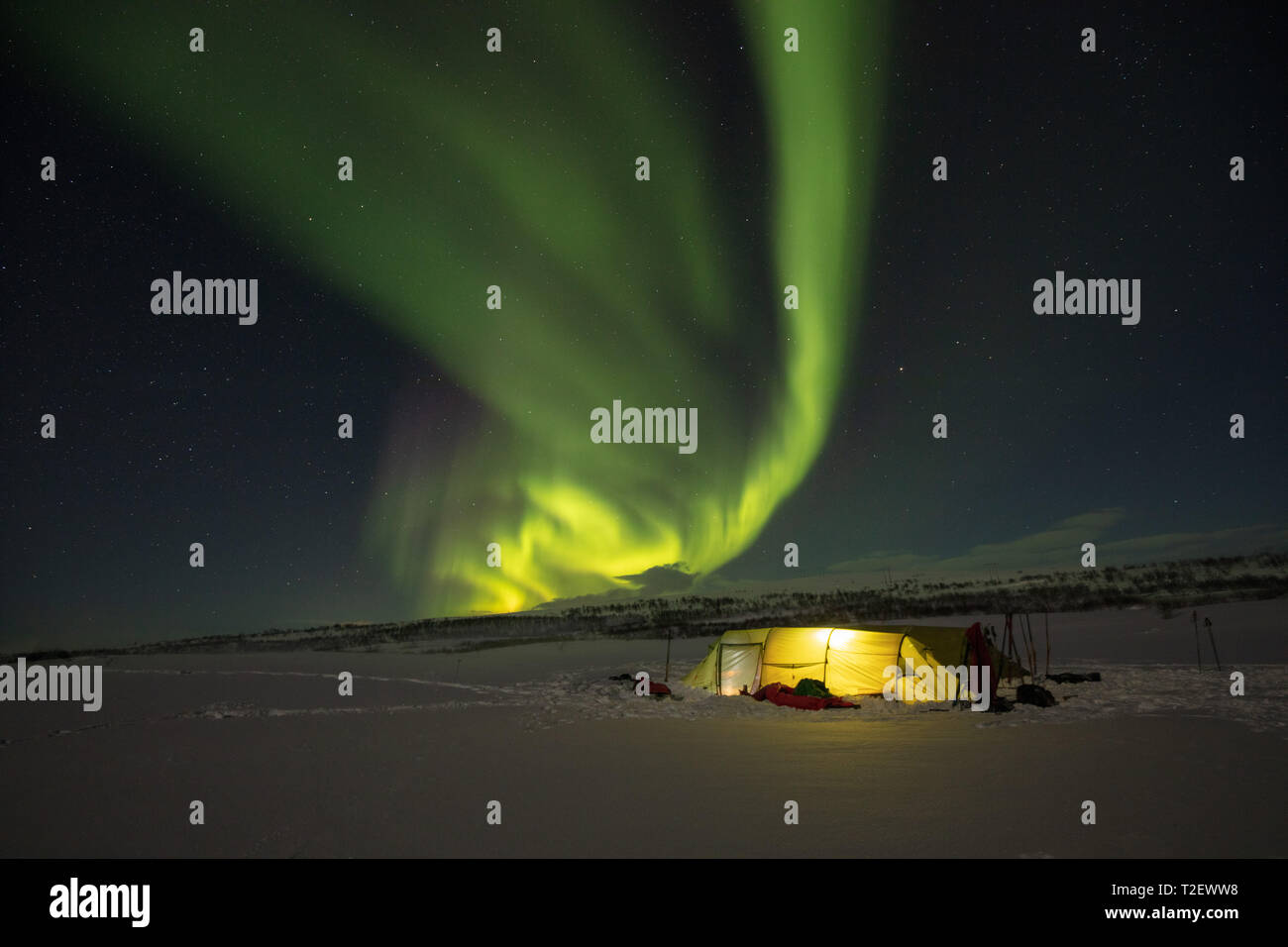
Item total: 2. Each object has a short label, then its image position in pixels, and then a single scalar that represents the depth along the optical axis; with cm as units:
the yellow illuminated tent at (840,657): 2566
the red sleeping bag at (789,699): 2384
